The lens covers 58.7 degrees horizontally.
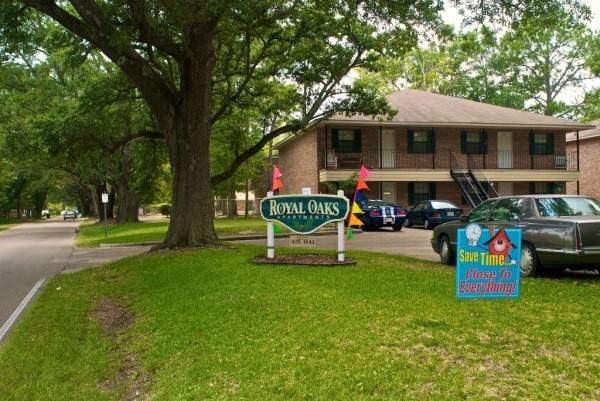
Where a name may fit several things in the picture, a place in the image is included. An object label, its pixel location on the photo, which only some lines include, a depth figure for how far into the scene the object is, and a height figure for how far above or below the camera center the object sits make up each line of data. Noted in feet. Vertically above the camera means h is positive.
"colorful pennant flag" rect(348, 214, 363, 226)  38.17 -1.05
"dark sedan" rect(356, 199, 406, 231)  76.18 -1.54
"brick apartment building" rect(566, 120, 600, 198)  110.22 +9.25
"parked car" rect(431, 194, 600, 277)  27.12 -1.23
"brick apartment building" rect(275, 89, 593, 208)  96.02 +9.70
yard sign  17.02 -1.89
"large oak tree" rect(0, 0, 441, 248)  41.04 +14.50
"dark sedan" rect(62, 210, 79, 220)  240.71 -2.72
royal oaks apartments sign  33.43 -0.25
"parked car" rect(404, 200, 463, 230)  77.75 -1.23
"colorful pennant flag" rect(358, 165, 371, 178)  41.94 +2.59
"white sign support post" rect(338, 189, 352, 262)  33.45 -2.16
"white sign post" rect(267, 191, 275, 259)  35.24 -2.21
